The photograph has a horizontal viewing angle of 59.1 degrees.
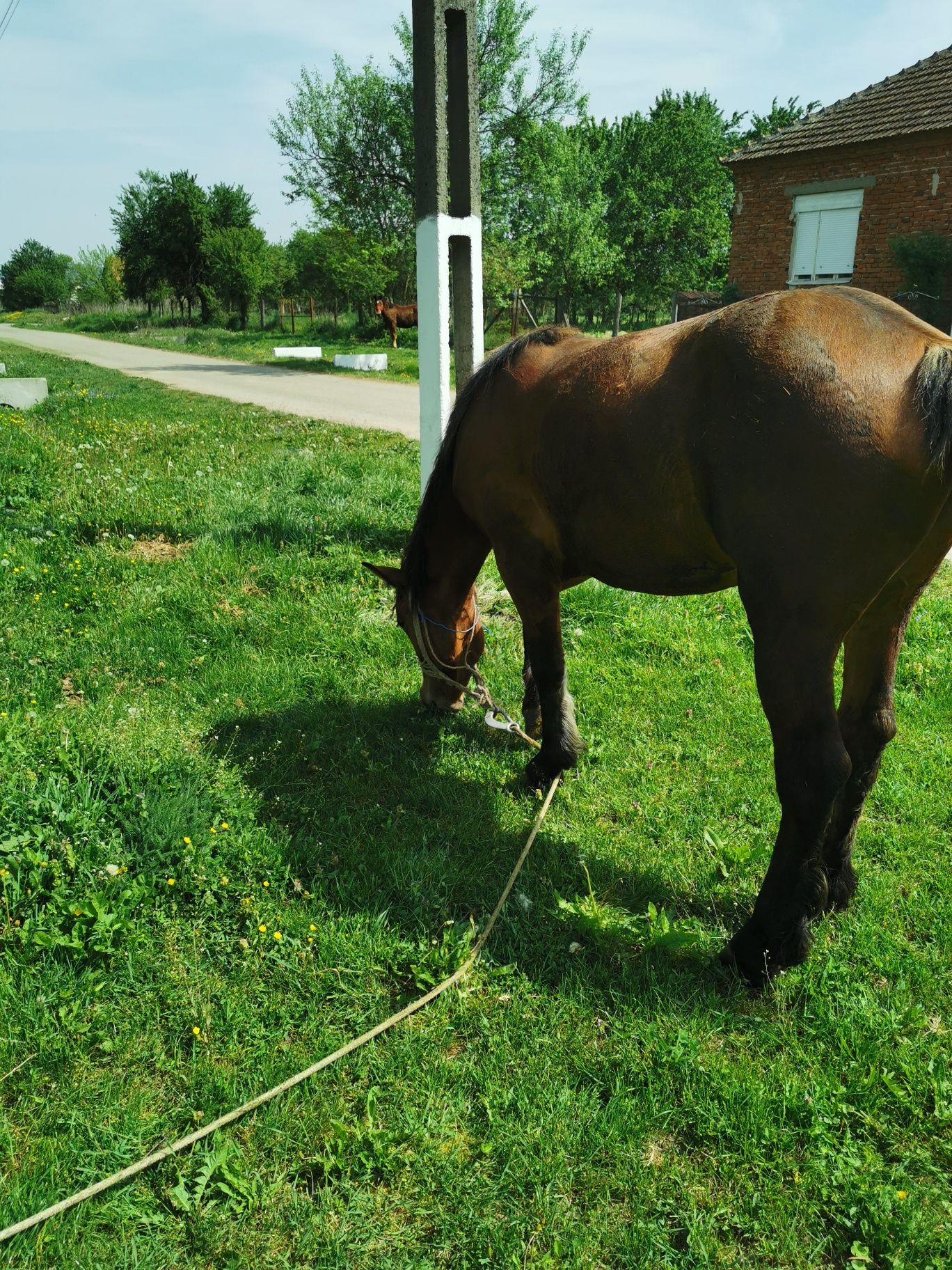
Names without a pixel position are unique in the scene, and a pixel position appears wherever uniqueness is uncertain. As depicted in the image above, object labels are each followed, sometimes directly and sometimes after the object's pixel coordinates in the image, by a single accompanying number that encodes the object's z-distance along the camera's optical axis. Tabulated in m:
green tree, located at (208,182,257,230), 49.66
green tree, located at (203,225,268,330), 42.19
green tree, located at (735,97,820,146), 48.06
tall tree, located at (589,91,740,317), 44.53
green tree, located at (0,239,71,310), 89.19
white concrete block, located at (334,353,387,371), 21.05
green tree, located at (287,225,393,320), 25.05
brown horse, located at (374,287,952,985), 2.42
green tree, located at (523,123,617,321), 27.06
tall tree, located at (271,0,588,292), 25.30
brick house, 18.23
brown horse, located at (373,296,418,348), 26.42
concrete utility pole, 5.67
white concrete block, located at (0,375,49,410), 13.58
